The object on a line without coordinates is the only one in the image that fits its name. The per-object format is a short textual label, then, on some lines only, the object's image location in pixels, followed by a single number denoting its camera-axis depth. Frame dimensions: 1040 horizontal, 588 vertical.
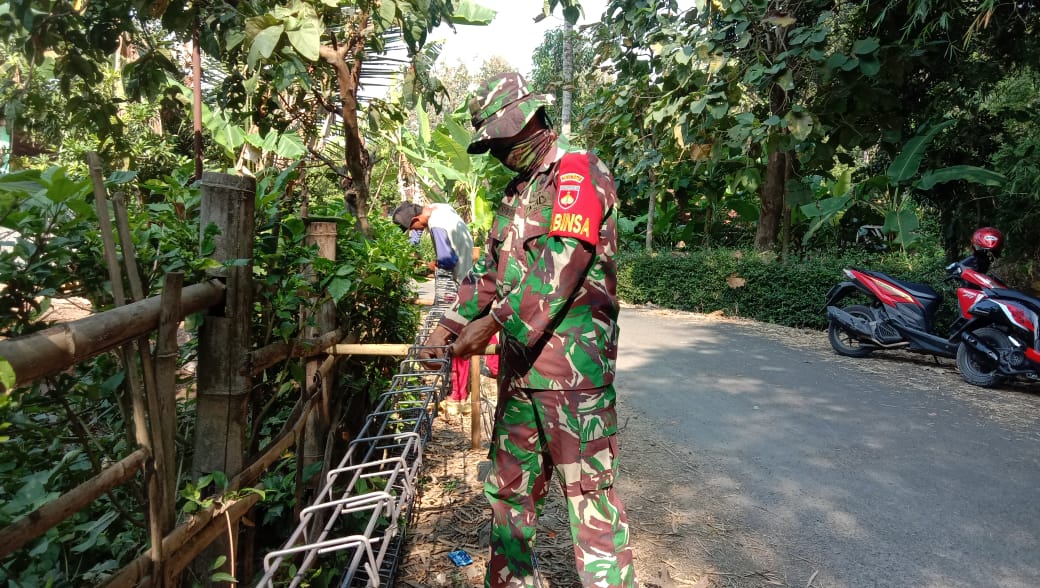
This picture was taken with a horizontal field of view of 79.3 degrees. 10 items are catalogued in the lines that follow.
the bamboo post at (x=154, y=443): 1.49
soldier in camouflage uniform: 2.03
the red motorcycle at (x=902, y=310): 5.76
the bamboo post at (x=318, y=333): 2.64
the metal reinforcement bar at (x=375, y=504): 1.37
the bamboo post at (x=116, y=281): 1.33
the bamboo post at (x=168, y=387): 1.52
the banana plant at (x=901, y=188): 6.43
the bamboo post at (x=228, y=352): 1.82
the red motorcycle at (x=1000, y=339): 5.22
